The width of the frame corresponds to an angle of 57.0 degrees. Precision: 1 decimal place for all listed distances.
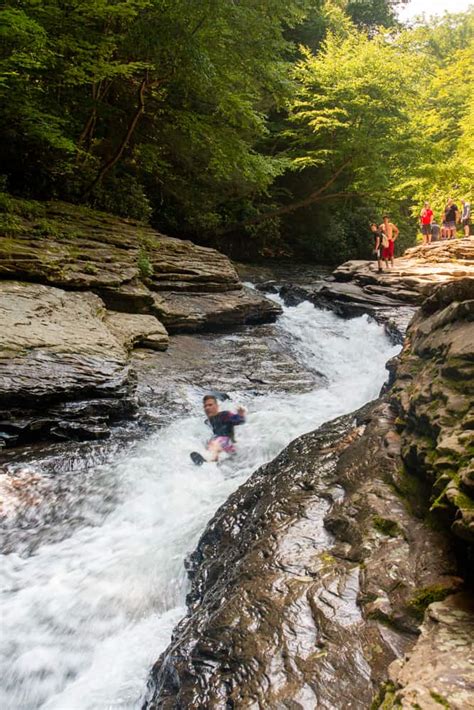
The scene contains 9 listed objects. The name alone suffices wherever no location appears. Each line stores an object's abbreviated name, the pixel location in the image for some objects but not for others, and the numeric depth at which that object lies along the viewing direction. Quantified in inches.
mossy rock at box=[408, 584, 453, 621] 92.0
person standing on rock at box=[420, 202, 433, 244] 725.3
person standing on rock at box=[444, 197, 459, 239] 655.8
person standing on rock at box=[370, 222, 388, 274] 567.8
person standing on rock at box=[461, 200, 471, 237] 685.9
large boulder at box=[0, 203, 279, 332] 326.3
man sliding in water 240.5
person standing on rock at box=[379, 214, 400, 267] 568.4
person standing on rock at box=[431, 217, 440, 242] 778.8
